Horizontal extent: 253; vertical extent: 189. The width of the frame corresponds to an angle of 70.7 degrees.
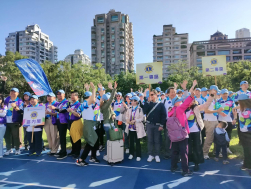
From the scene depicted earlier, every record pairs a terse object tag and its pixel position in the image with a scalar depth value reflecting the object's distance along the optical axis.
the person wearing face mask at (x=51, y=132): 5.93
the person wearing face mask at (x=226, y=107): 5.48
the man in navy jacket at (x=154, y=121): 5.15
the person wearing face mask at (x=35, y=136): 5.77
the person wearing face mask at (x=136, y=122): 5.29
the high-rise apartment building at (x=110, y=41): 62.91
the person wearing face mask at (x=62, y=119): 5.46
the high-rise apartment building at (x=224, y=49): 65.00
